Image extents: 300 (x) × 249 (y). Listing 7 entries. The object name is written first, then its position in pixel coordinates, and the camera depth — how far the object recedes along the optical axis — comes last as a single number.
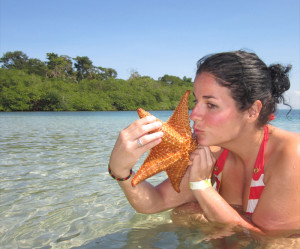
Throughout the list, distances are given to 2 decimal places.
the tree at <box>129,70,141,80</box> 87.69
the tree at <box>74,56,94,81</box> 83.74
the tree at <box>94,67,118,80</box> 86.32
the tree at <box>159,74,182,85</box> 111.25
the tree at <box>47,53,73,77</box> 75.56
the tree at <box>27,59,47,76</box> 75.56
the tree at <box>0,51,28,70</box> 81.75
